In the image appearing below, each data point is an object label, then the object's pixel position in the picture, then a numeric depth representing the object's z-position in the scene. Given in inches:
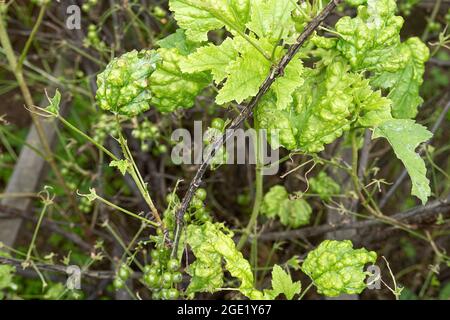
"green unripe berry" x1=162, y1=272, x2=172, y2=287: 28.9
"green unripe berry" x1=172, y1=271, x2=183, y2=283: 29.0
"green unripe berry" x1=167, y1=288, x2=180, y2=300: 29.0
